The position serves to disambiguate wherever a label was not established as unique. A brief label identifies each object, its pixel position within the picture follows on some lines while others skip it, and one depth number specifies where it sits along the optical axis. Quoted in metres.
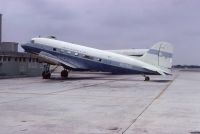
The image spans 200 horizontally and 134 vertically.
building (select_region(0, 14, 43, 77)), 33.64
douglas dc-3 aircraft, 25.42
